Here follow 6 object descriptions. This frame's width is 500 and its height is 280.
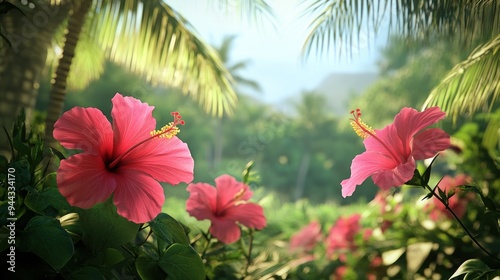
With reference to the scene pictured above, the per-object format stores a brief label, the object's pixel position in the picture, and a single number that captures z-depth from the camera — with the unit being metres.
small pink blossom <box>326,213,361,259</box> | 2.63
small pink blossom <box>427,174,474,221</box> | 2.02
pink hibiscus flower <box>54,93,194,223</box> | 0.69
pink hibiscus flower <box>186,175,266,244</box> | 1.09
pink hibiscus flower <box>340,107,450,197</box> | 0.80
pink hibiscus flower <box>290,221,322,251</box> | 2.82
